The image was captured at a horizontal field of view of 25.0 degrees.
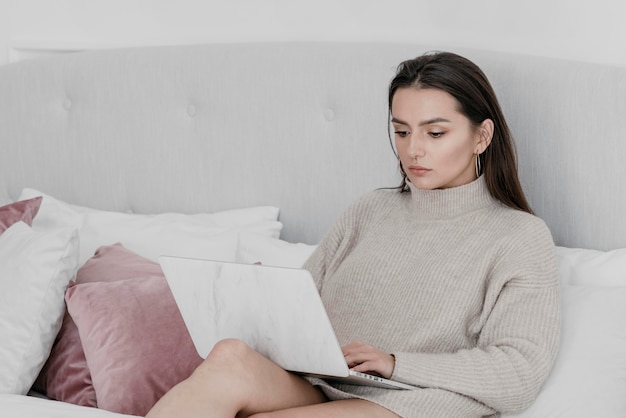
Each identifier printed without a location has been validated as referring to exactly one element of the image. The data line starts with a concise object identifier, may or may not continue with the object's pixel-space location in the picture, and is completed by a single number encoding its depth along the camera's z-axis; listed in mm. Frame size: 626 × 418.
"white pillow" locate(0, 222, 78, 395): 2649
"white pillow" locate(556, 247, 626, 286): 2563
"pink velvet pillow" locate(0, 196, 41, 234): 2931
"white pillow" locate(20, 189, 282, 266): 2973
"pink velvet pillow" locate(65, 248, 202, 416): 2544
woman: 2298
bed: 2562
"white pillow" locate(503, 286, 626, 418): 2330
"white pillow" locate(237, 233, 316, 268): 2887
